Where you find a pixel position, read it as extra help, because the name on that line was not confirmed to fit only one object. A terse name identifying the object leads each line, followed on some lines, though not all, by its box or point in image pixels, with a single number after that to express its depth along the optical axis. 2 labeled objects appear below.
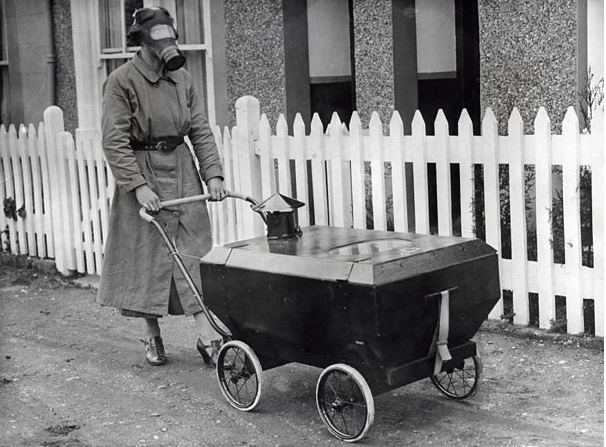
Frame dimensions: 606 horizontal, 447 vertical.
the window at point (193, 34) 9.52
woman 5.68
